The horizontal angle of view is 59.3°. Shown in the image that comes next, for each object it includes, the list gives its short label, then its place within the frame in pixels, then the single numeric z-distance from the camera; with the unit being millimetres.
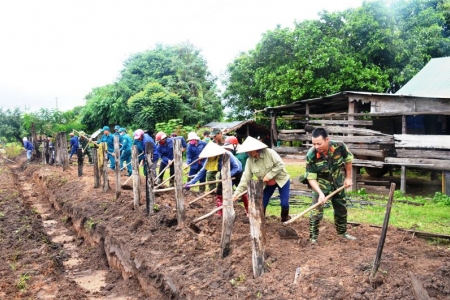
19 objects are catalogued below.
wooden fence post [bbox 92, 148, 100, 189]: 11123
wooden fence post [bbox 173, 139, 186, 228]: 6605
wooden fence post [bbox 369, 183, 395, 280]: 3784
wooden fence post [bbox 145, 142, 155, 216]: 7434
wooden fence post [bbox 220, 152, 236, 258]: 5145
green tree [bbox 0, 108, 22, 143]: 45438
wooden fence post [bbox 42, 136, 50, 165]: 21734
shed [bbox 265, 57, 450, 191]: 10945
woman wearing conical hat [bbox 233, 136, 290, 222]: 5656
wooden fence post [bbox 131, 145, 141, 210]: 8023
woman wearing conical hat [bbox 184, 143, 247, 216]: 6371
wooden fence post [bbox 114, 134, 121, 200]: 9227
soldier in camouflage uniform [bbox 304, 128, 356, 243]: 5160
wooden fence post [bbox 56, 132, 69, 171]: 16672
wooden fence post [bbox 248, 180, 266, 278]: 4367
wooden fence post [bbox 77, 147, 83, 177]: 13925
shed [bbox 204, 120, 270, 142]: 24353
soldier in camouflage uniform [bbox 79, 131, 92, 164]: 20331
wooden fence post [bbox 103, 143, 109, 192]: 10387
